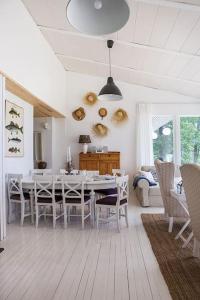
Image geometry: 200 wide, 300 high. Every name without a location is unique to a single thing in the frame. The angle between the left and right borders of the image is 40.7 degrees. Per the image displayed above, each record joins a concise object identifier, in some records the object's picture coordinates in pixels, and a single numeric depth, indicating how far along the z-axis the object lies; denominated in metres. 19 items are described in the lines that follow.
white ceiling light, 1.83
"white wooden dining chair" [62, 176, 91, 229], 4.30
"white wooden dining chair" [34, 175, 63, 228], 4.39
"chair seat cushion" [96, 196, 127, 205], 4.20
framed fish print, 4.98
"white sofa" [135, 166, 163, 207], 5.95
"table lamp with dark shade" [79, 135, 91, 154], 7.62
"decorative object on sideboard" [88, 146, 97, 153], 7.77
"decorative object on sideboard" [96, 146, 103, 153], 7.65
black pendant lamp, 5.11
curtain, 7.73
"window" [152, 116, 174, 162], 7.99
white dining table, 4.36
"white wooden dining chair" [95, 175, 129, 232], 4.14
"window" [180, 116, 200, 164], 7.91
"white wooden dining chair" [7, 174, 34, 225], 4.57
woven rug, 2.33
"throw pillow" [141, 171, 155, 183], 6.33
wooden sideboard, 7.46
